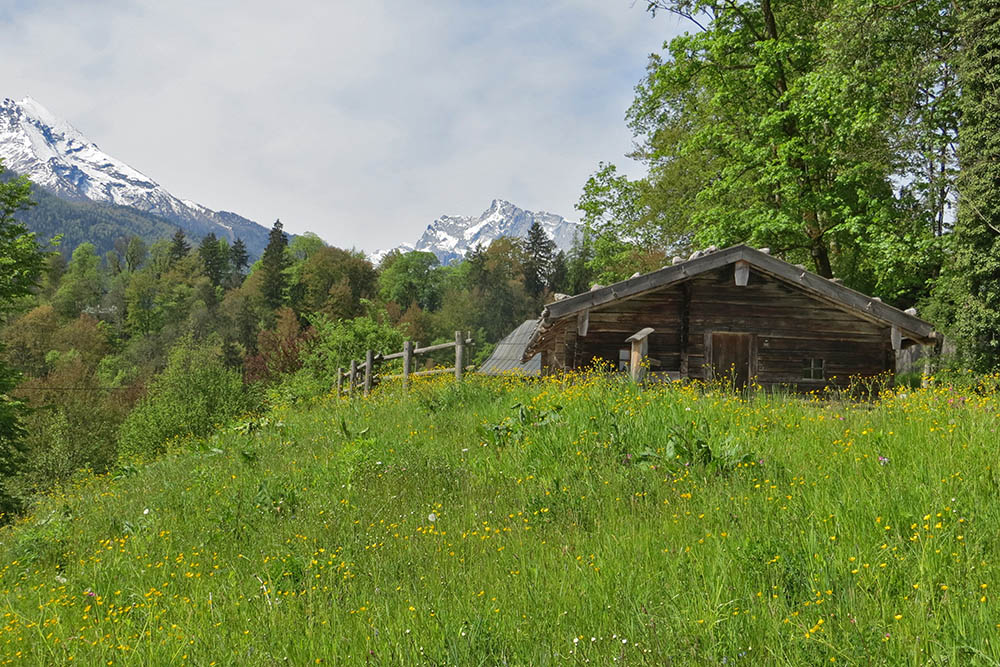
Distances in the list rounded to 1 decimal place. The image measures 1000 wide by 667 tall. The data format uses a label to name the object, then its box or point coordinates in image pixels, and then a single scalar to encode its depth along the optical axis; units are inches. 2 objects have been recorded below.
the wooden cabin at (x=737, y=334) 581.0
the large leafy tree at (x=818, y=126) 633.0
